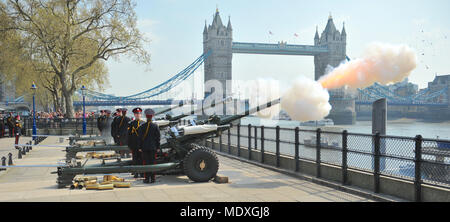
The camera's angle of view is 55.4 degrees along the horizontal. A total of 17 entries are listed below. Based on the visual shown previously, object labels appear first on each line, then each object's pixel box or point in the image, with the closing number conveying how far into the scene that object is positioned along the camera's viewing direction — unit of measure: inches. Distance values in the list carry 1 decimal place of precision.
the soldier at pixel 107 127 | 657.0
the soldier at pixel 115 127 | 516.9
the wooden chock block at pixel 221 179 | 362.9
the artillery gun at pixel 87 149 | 456.1
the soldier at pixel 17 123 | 842.8
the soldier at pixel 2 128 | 1047.0
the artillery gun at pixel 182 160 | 333.4
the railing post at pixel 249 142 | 540.4
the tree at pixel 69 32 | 1200.8
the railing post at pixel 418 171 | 280.8
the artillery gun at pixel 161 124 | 521.1
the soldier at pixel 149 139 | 349.7
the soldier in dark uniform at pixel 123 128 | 503.5
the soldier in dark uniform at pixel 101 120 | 665.0
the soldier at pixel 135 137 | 359.6
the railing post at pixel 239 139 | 581.9
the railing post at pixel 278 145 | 460.1
